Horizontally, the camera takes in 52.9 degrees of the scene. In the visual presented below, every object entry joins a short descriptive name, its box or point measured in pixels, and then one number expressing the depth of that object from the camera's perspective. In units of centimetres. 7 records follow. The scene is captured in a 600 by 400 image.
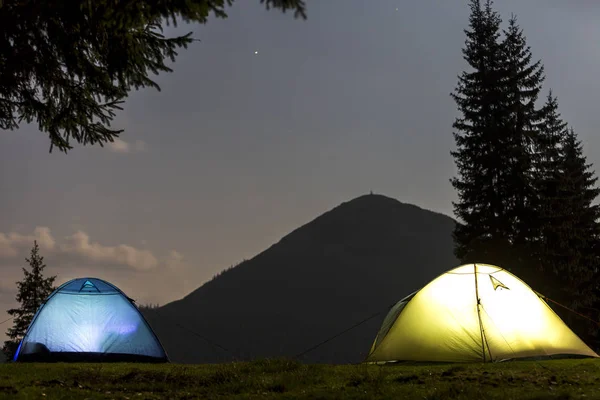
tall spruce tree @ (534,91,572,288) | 3288
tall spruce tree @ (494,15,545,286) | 3281
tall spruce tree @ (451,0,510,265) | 3353
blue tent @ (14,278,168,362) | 1609
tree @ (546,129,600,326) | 3328
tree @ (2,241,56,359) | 4197
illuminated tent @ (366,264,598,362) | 1327
